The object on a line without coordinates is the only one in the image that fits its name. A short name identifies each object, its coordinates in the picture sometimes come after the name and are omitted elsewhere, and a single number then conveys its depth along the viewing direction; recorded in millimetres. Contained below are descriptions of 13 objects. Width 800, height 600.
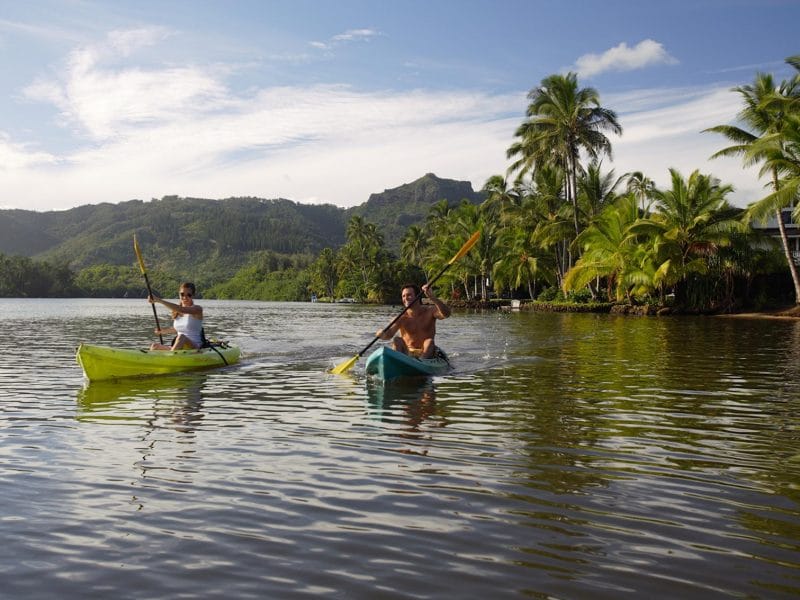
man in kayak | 13555
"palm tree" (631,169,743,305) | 38250
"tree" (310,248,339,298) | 115625
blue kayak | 12406
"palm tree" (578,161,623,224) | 48312
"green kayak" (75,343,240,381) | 12758
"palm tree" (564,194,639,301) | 40969
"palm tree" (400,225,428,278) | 87625
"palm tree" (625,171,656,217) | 56766
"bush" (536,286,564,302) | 55494
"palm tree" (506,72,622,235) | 45406
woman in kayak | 14062
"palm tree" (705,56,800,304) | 30938
